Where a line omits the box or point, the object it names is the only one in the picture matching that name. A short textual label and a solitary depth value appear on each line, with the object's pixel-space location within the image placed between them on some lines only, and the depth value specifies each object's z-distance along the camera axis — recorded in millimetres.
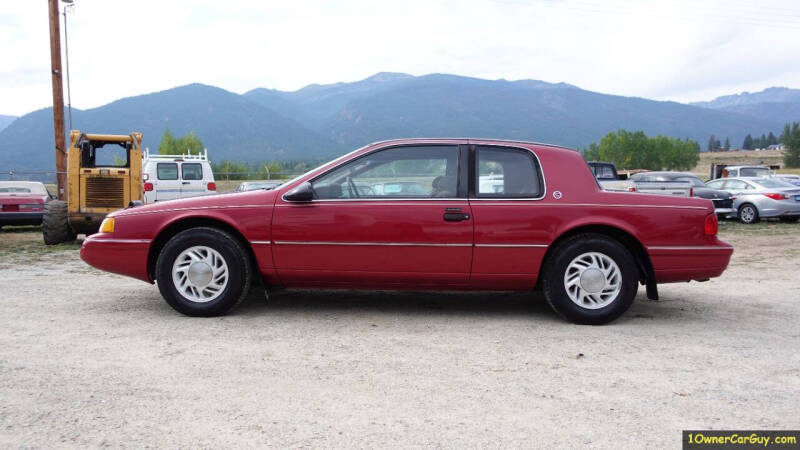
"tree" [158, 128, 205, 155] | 119975
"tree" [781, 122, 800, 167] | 122125
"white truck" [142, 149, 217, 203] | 17531
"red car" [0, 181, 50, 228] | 14766
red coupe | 5188
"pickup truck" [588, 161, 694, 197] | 15234
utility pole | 16703
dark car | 18094
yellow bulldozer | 11992
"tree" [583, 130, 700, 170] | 155000
